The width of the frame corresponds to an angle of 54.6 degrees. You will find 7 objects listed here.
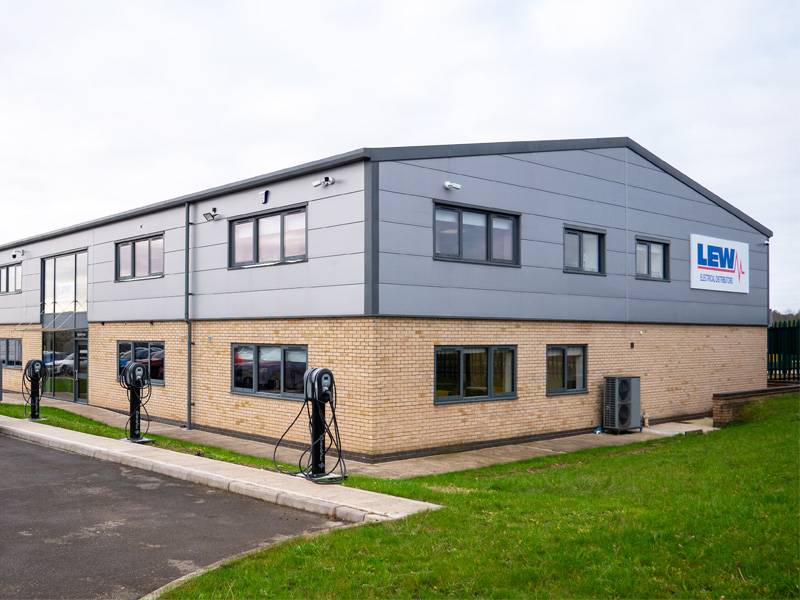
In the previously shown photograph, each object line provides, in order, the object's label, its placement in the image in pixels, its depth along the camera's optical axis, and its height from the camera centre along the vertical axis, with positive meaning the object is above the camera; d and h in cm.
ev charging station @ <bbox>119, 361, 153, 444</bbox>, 1570 -127
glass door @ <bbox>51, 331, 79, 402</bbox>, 2519 -131
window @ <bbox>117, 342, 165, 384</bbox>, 2053 -79
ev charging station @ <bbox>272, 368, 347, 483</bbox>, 1123 -133
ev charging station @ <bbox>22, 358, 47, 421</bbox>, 1902 -137
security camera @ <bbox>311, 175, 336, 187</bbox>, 1496 +284
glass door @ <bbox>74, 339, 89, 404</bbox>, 2439 -141
